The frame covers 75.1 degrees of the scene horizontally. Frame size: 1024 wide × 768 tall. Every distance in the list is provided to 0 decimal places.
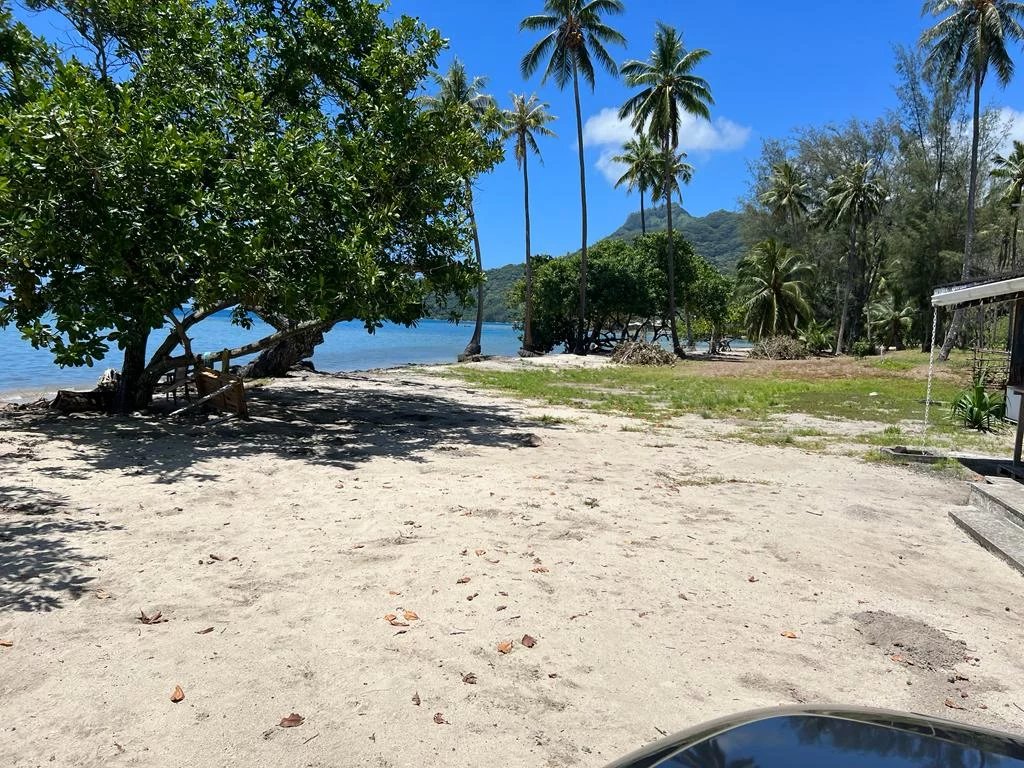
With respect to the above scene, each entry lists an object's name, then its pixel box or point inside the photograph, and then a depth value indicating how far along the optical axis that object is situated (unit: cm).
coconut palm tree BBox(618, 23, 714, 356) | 3631
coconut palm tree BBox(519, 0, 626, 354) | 3491
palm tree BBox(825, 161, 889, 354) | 4344
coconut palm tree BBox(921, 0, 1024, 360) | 2841
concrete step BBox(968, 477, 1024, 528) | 669
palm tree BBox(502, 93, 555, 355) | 3984
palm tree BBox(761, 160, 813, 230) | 4928
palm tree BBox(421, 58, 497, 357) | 3841
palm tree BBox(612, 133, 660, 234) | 4972
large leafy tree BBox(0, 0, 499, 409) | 859
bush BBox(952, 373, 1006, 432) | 1348
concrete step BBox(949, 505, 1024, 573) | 583
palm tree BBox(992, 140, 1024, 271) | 3972
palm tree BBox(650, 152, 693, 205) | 4941
